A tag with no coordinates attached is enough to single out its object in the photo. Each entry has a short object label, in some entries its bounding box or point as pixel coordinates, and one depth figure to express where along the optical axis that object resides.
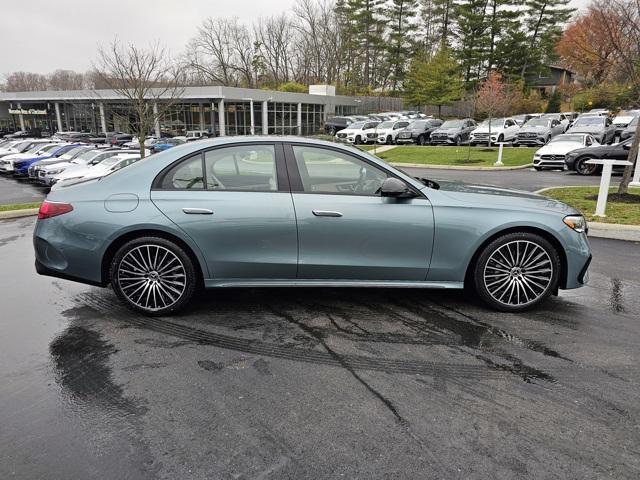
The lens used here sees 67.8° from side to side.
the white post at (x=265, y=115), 42.09
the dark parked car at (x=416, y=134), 30.94
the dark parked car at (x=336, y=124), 38.34
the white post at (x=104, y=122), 40.31
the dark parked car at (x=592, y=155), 15.66
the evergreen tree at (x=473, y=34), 51.69
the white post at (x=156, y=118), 17.77
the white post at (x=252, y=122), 39.67
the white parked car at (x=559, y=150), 18.14
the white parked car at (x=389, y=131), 31.52
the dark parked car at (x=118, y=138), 34.88
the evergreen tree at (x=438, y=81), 43.81
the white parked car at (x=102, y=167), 15.85
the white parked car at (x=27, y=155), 21.30
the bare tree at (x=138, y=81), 17.00
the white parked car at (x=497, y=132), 27.08
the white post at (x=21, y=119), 55.44
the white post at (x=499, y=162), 20.35
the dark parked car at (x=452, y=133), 29.28
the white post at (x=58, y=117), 51.62
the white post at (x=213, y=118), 42.06
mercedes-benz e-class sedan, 4.16
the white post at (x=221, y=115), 37.90
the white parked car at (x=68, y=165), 16.99
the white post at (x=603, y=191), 8.23
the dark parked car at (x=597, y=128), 22.40
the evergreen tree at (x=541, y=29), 52.19
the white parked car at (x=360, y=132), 32.19
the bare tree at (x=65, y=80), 79.50
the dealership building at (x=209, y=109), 40.38
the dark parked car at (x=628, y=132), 21.00
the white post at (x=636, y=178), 11.94
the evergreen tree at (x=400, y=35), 61.44
